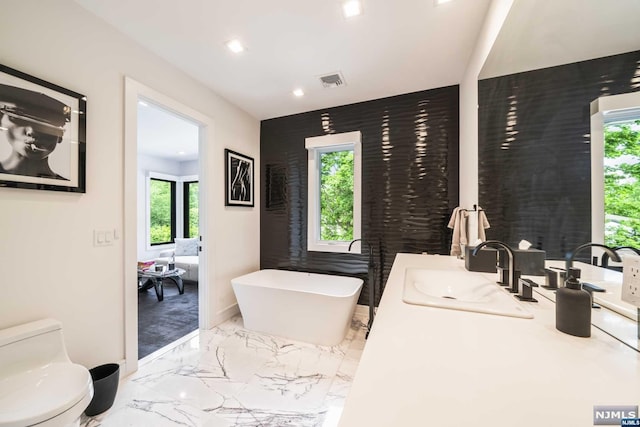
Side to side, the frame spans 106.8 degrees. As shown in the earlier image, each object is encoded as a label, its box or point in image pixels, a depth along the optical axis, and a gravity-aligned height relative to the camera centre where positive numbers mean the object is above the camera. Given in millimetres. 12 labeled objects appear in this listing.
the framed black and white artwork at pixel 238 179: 2891 +430
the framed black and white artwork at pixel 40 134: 1292 +463
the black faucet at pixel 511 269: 1119 -278
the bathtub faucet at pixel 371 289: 2533 -826
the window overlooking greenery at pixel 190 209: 5965 +80
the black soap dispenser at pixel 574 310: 695 -294
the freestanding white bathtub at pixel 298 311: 2297 -1003
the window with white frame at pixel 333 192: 3064 +270
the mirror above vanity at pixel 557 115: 825 +454
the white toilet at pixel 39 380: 1030 -859
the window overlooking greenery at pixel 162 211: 5398 +29
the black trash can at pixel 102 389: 1484 -1134
